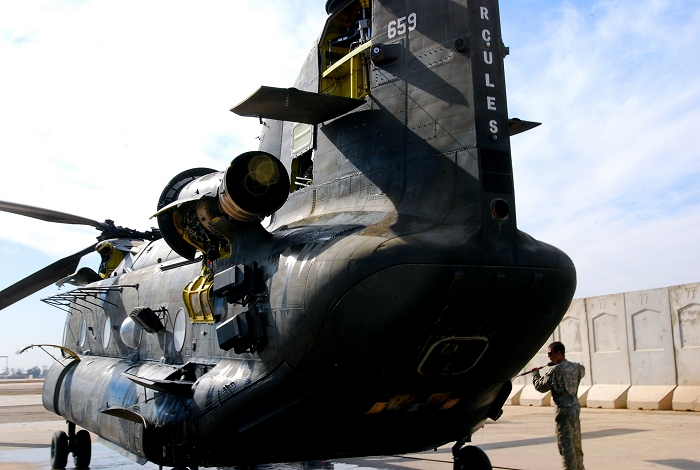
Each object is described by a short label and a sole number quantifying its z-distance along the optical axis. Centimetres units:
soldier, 751
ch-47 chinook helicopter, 581
